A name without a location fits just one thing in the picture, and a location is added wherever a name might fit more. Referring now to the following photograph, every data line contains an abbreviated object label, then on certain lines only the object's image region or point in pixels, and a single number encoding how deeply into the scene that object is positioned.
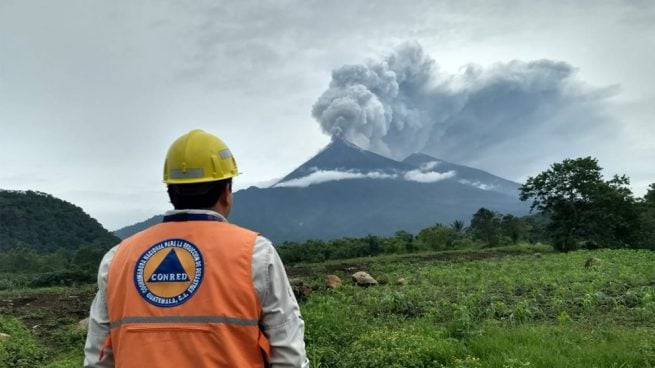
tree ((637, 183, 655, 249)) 32.91
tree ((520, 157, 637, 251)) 33.53
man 1.91
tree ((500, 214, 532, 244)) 38.12
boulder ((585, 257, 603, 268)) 16.38
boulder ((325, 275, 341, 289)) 13.68
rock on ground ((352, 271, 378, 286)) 14.57
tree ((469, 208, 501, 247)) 39.50
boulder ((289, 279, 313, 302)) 11.89
